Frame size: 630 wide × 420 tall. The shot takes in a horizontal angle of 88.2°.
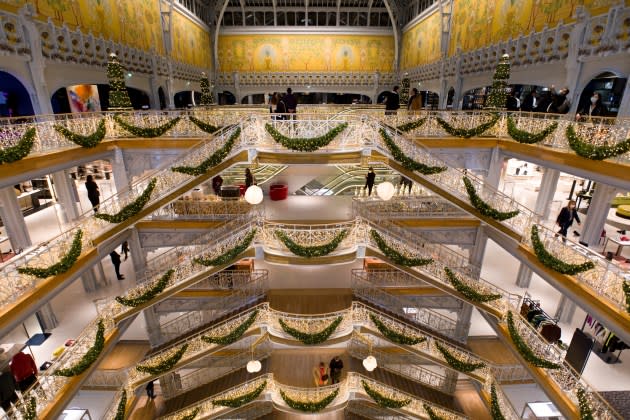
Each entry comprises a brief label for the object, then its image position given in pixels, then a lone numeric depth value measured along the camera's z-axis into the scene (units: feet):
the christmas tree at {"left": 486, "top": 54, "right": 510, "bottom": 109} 37.06
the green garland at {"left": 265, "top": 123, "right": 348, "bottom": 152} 32.24
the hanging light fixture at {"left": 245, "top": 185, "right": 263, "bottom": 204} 30.05
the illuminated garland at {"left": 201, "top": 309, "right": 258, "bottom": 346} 38.24
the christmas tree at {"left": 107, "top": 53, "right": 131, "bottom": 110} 37.01
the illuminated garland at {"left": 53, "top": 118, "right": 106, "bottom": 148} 30.30
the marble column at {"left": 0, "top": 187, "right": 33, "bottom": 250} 37.93
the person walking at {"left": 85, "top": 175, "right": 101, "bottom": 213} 42.04
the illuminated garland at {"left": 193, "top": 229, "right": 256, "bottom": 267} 35.12
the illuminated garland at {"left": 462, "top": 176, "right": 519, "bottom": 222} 32.63
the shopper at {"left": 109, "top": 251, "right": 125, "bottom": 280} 47.62
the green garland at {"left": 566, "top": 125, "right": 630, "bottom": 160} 22.90
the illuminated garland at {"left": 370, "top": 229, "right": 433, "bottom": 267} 35.53
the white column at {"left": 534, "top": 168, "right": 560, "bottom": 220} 49.54
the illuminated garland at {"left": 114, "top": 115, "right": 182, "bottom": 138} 36.31
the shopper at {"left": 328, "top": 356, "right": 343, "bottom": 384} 42.93
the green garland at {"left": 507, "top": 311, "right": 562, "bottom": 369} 27.32
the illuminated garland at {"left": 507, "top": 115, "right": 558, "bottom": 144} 29.92
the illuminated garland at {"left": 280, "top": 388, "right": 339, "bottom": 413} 38.73
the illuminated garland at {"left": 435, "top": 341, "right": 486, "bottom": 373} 38.04
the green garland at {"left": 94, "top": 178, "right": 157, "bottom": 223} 31.05
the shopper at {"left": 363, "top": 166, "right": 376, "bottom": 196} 46.52
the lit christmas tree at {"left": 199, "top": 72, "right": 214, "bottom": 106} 52.06
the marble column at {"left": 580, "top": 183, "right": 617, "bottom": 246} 38.63
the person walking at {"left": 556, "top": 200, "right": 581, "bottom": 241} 40.14
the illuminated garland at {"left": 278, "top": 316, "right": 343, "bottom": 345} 38.29
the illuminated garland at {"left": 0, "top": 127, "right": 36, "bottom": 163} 24.06
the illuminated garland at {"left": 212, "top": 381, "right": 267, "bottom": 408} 39.19
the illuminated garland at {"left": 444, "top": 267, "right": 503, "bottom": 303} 35.40
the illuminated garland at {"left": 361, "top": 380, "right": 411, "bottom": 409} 39.47
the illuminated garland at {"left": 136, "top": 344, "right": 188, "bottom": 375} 37.60
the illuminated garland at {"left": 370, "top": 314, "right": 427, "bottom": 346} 38.52
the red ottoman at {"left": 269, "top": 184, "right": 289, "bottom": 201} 54.03
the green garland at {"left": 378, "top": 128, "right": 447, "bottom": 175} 32.55
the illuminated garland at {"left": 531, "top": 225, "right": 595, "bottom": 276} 24.12
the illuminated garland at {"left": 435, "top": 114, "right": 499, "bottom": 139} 36.96
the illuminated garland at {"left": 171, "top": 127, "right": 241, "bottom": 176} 32.27
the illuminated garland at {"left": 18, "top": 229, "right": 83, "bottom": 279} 23.57
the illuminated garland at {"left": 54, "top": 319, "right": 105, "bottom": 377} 26.73
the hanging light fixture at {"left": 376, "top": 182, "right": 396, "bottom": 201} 29.38
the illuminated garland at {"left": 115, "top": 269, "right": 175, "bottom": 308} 34.71
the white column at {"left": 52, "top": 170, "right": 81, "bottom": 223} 46.83
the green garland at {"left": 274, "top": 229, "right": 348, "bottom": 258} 35.35
